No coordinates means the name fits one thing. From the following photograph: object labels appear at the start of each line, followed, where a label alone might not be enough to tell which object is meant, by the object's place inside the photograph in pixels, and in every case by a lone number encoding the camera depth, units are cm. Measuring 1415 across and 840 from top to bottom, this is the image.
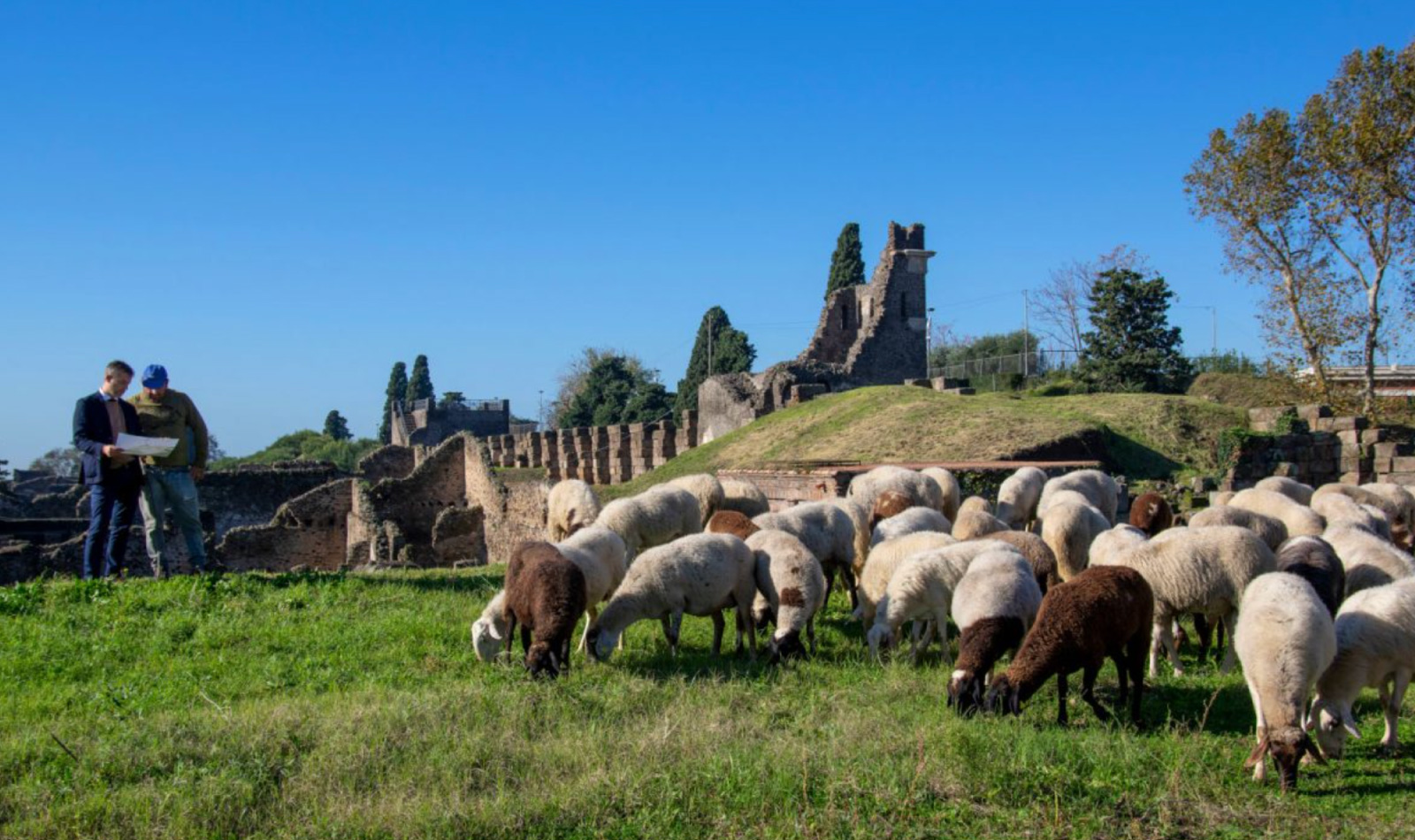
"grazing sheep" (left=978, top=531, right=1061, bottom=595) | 789
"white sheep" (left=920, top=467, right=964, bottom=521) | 1252
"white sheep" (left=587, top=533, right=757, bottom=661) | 746
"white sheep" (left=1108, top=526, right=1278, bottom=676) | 717
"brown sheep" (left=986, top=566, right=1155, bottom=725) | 597
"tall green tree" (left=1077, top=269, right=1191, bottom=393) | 3062
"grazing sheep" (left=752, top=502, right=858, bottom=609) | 942
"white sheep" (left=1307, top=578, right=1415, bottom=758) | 567
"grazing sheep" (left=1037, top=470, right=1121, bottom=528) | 1174
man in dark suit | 944
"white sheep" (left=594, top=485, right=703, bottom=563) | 1044
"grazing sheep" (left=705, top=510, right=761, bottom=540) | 932
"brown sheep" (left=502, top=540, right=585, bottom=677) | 678
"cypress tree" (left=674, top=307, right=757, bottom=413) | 5412
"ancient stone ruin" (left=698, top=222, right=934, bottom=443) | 2745
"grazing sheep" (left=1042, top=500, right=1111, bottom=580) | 923
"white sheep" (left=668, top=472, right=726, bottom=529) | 1179
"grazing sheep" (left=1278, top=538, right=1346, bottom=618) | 701
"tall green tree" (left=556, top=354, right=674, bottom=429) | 5838
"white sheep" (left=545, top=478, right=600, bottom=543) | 1255
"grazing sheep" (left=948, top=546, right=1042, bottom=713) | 618
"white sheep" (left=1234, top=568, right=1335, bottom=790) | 523
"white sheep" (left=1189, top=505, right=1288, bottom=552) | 885
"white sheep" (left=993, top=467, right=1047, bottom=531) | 1209
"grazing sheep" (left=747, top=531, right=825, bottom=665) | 750
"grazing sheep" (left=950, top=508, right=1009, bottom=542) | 954
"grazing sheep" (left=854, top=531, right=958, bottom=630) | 820
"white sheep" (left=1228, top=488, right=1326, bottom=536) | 968
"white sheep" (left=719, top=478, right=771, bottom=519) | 1205
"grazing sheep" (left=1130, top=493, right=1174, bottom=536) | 1045
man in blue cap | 980
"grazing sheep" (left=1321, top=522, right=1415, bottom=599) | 760
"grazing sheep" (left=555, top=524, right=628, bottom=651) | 786
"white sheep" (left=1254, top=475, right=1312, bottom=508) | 1170
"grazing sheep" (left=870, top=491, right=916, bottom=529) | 1127
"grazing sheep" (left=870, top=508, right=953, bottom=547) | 946
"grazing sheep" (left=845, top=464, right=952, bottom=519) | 1198
